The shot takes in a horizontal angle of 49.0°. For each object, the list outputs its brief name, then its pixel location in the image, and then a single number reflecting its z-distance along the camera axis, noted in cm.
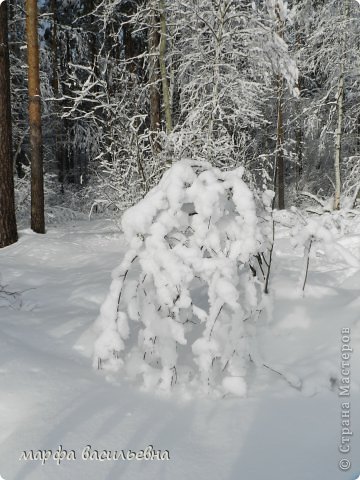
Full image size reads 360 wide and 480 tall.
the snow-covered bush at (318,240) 334
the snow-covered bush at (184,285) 256
